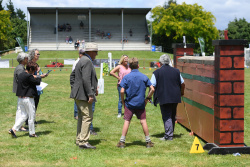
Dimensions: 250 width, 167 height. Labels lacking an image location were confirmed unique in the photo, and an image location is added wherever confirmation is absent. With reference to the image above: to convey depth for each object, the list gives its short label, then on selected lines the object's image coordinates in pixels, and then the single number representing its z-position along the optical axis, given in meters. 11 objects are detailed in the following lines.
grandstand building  58.88
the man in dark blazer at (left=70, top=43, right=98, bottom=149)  6.30
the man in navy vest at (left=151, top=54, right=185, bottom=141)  7.11
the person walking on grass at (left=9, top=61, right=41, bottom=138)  7.32
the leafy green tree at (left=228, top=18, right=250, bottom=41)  87.19
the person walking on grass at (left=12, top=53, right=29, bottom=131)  7.82
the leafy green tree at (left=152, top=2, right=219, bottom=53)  66.12
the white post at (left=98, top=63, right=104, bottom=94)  14.38
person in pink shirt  9.39
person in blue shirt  6.48
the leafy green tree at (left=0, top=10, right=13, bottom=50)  61.49
